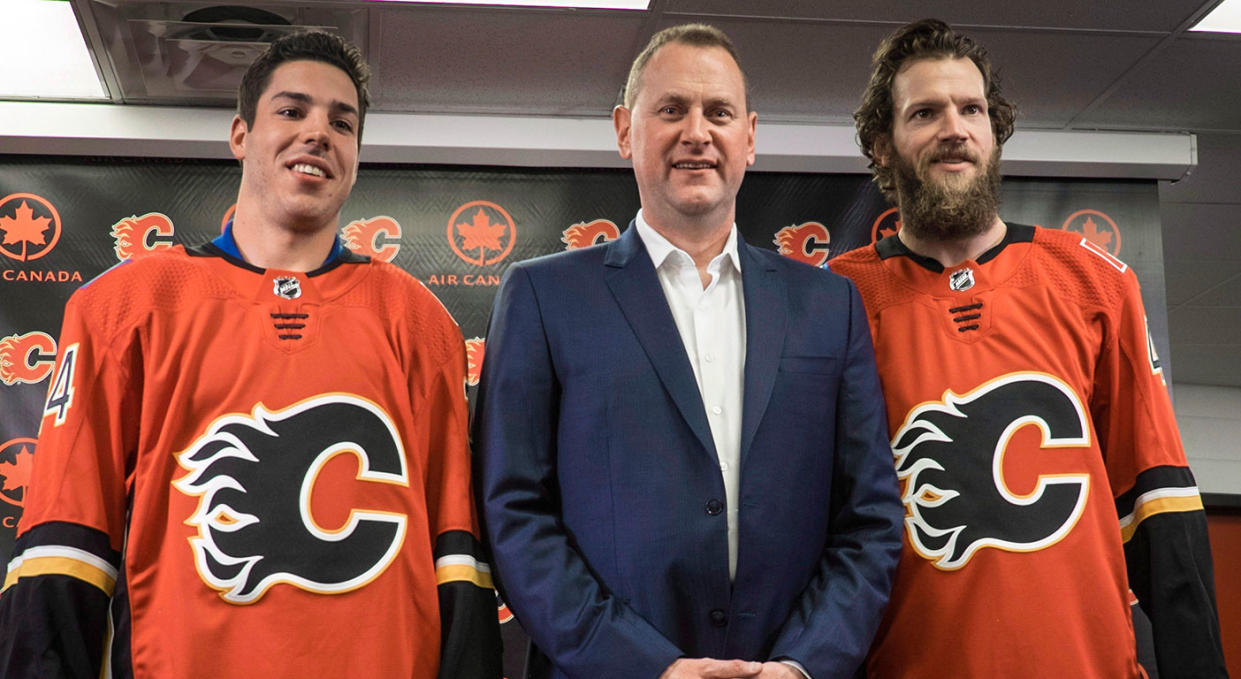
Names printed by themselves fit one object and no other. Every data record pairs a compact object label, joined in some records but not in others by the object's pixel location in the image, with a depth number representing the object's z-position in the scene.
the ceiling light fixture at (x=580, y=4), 3.44
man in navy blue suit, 1.73
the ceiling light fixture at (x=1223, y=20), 3.56
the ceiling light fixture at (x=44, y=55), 3.52
